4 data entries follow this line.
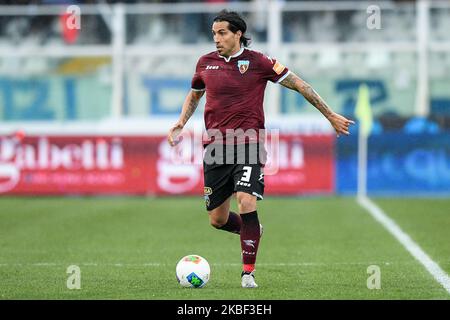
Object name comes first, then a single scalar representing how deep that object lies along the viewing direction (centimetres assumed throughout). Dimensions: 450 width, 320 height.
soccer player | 1836
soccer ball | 1766
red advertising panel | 4016
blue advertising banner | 3997
